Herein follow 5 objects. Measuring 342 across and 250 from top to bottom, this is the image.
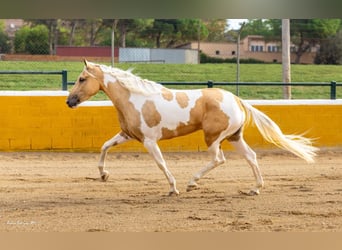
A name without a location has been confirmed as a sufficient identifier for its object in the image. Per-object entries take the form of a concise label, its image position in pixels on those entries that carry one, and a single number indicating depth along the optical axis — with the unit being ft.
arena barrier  36.63
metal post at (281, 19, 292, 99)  45.33
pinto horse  25.22
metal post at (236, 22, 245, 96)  44.39
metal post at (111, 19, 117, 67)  40.54
